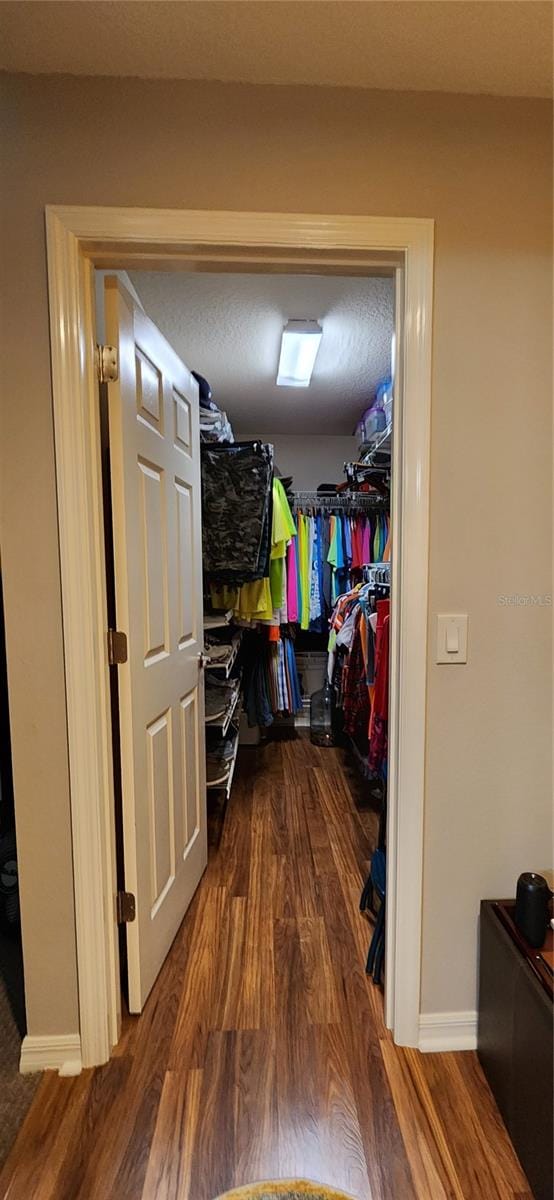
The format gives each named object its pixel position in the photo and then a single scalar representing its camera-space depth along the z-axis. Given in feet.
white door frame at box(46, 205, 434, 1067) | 3.29
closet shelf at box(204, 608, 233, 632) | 7.02
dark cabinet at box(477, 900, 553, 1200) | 2.80
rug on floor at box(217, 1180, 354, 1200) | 2.86
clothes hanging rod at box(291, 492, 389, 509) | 9.96
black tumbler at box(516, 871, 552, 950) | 3.28
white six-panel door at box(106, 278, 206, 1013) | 3.79
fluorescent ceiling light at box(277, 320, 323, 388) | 6.26
